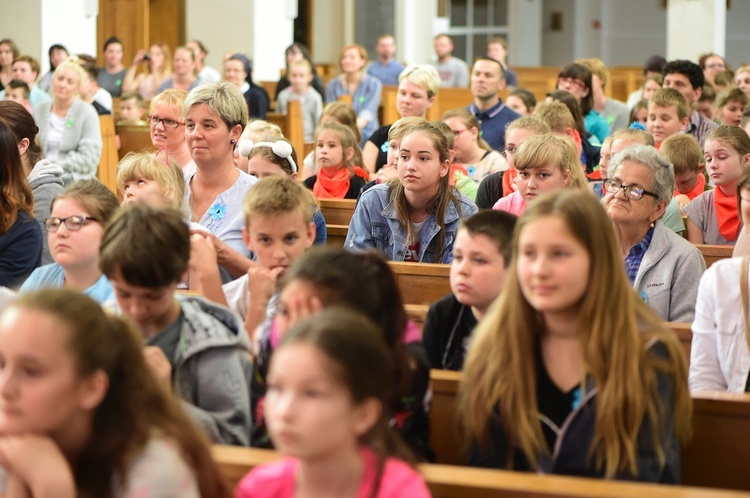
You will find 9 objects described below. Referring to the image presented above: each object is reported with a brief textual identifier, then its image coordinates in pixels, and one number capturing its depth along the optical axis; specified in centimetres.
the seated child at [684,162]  550
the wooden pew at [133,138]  871
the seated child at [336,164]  617
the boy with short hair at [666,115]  652
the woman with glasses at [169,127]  493
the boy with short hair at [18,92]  905
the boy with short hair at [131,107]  935
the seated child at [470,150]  638
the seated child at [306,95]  1077
